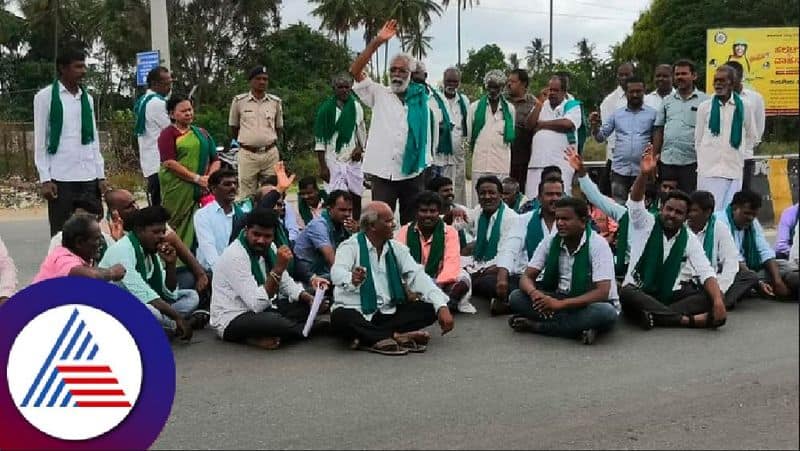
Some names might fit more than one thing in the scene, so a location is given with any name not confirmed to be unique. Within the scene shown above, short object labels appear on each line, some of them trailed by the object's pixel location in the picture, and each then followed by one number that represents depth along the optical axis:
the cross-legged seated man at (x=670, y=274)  5.77
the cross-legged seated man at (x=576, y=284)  5.41
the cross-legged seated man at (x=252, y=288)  5.30
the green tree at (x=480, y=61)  55.66
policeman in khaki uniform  7.91
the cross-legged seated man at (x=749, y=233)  6.49
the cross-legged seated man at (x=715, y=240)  6.15
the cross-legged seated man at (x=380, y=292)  5.30
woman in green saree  6.76
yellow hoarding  7.70
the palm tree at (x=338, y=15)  41.12
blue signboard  11.86
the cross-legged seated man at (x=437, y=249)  6.25
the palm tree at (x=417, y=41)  46.87
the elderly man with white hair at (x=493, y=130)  8.14
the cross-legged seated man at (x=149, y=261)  5.19
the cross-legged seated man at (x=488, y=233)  6.72
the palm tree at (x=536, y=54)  57.94
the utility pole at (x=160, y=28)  13.39
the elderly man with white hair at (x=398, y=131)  6.79
